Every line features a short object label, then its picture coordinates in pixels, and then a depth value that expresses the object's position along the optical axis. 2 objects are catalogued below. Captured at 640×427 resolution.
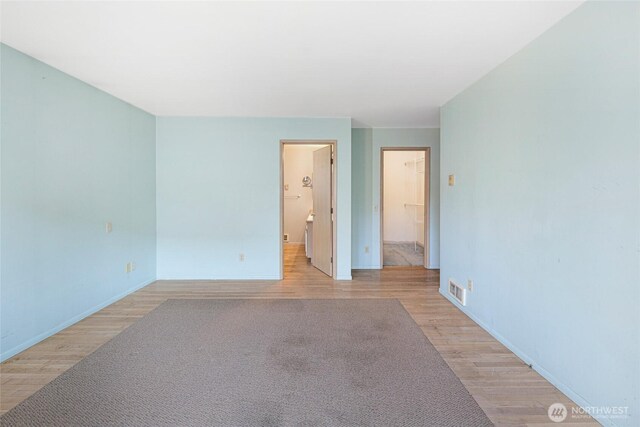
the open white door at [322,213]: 4.55
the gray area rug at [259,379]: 1.67
